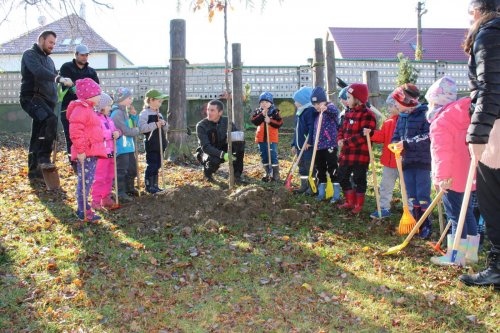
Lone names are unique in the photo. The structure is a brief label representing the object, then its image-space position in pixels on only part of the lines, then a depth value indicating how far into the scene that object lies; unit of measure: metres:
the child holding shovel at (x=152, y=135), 7.76
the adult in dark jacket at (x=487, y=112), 3.83
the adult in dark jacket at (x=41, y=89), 7.68
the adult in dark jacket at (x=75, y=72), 8.19
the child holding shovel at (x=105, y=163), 6.80
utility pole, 29.56
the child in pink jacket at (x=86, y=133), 6.24
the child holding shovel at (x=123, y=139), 7.26
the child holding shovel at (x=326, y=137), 7.35
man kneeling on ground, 8.32
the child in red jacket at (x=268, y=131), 8.63
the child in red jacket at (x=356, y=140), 6.68
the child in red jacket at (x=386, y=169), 6.49
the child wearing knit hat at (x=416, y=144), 5.81
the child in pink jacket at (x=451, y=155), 4.70
